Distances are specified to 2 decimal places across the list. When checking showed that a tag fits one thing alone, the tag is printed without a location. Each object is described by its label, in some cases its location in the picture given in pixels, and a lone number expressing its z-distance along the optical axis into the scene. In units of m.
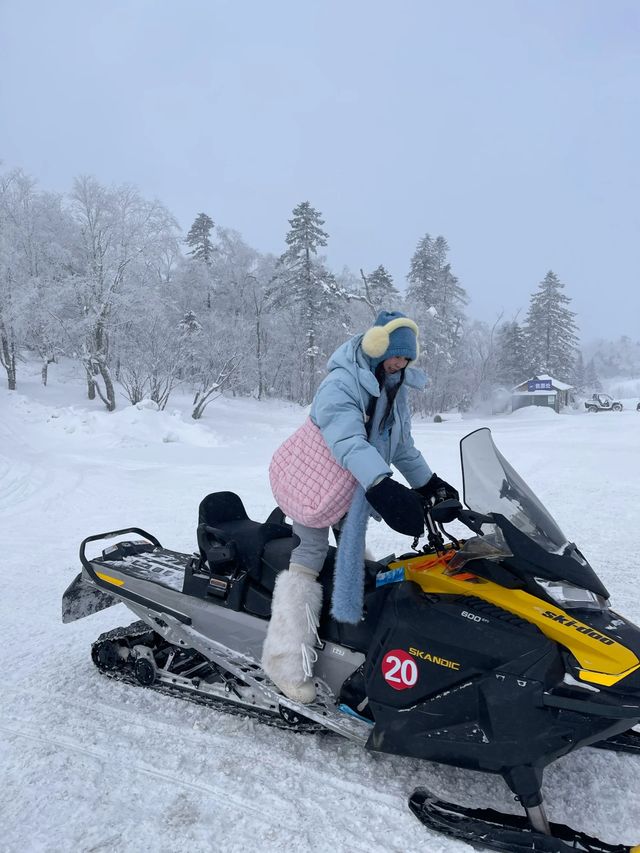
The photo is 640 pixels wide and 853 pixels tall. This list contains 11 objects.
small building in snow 43.28
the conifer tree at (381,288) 37.94
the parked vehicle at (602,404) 44.56
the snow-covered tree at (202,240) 41.41
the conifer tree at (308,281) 35.66
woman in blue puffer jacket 2.44
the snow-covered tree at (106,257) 25.61
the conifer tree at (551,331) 49.06
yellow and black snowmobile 2.02
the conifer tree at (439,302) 41.44
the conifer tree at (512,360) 48.81
